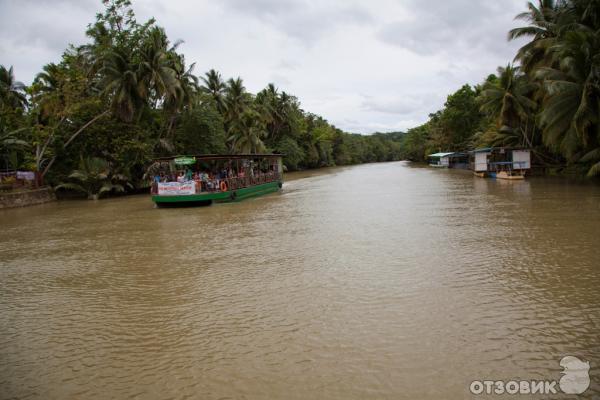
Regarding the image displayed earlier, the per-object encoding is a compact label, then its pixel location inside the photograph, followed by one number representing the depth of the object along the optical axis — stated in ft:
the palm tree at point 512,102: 107.34
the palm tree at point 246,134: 147.64
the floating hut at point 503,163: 98.18
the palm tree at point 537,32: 90.17
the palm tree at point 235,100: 150.10
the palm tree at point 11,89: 129.24
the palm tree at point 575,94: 65.92
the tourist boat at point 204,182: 66.80
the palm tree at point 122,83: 96.63
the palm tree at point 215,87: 146.61
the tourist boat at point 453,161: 164.45
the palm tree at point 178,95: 108.06
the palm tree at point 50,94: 93.76
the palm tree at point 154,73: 98.63
